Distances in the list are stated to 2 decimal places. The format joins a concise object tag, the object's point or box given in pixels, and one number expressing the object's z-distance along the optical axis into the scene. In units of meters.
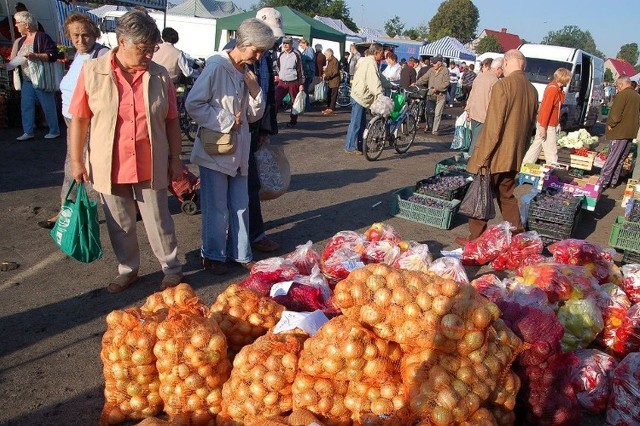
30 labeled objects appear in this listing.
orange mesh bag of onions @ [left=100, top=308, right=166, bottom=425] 2.67
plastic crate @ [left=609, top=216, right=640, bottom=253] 5.40
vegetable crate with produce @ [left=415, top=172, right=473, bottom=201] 6.61
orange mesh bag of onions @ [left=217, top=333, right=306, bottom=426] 2.47
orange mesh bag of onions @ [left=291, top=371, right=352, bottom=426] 2.40
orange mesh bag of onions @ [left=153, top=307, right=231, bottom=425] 2.57
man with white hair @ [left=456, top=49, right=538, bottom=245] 5.13
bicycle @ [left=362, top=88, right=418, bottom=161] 9.79
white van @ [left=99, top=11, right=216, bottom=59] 24.66
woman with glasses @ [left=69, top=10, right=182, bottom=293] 3.47
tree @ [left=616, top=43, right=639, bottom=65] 113.94
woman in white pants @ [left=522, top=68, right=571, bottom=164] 8.40
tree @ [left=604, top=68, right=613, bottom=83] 68.31
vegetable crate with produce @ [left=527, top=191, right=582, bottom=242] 5.90
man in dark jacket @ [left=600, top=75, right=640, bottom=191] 9.09
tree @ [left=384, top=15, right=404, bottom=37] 93.25
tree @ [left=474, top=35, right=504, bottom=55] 66.81
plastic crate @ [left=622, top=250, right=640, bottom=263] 5.49
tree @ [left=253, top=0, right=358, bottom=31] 64.75
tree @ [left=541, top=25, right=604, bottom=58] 147.12
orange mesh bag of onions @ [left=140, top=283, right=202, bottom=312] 2.98
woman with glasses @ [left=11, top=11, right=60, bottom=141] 8.21
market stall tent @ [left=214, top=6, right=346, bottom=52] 17.11
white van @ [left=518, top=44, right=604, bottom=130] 14.62
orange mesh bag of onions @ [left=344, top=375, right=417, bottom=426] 2.32
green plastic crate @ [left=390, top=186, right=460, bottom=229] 6.26
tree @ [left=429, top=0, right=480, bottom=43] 95.25
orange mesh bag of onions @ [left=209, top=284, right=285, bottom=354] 2.91
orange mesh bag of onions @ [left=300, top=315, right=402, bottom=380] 2.38
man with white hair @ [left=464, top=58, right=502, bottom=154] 8.12
